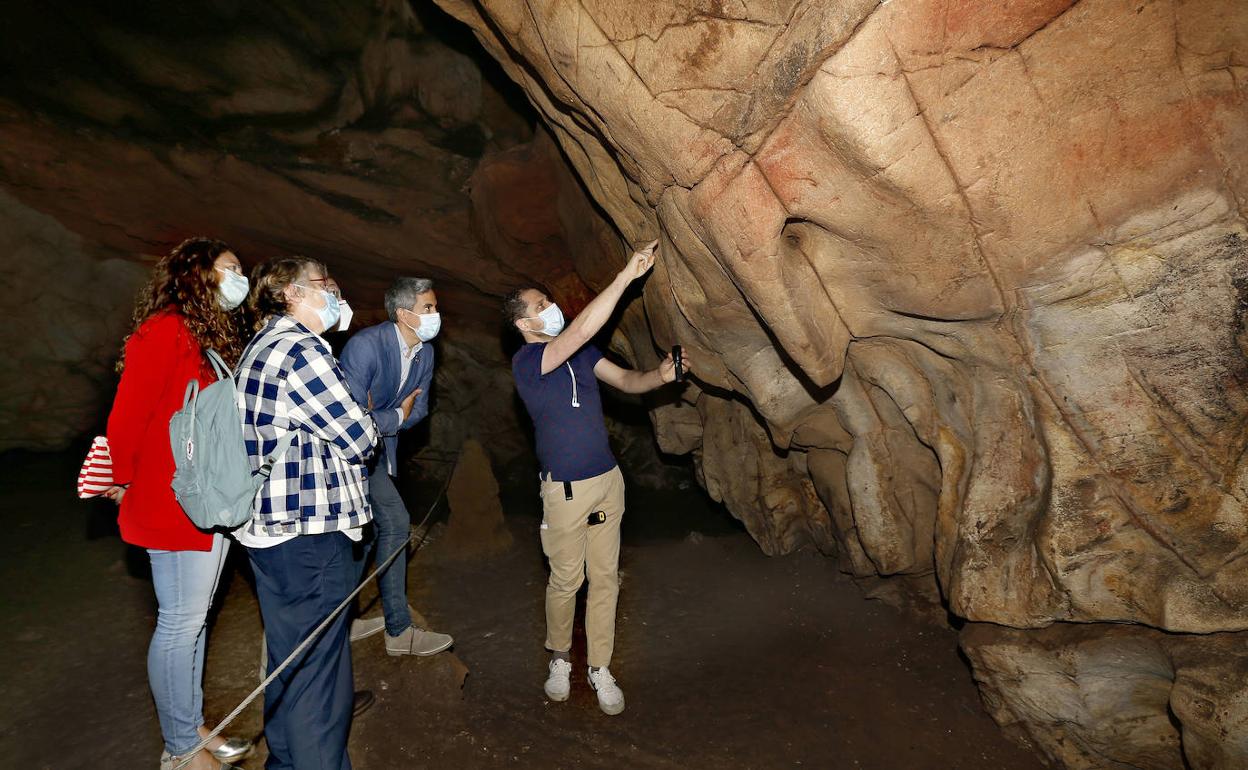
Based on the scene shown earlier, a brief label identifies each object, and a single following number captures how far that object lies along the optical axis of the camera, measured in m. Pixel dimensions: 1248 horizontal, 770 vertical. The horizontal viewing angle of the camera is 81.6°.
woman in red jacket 2.89
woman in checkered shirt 2.73
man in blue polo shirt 3.81
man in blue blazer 3.77
